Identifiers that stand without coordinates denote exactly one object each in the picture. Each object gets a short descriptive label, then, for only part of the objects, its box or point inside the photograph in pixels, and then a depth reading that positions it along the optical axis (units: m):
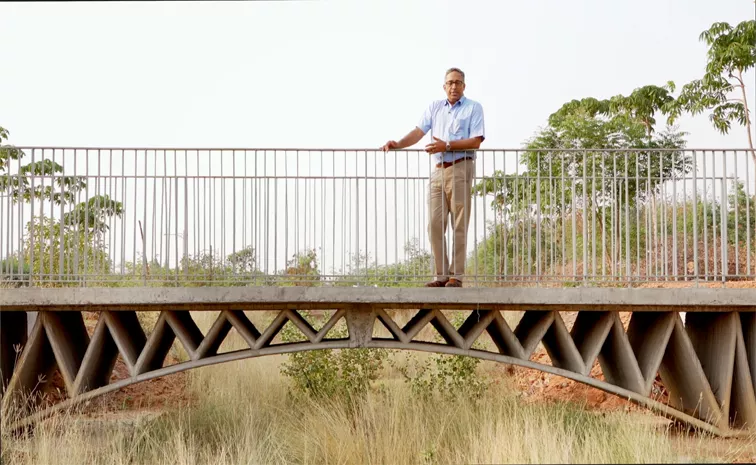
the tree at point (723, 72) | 23.50
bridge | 9.70
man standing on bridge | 9.56
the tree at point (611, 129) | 26.06
